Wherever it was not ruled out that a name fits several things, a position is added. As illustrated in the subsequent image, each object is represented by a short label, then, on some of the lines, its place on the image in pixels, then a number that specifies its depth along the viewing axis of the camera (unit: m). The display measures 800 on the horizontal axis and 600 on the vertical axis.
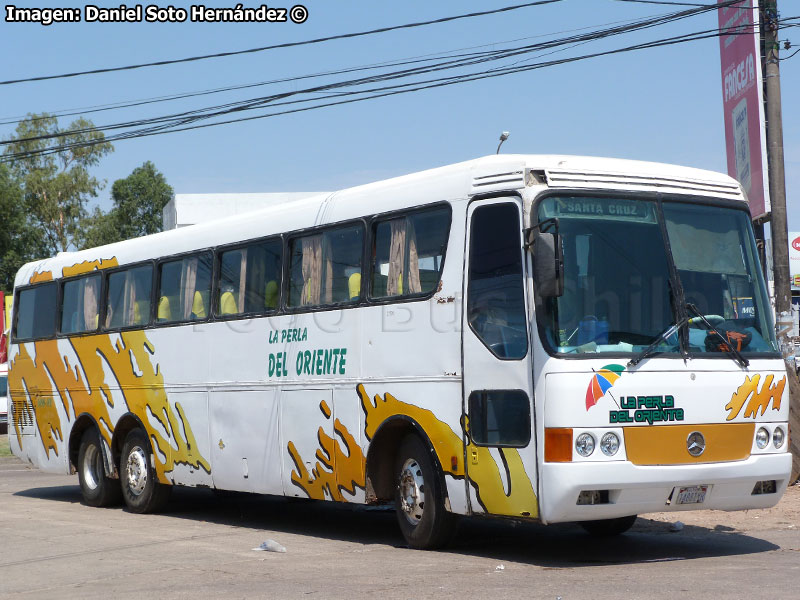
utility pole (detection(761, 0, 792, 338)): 18.34
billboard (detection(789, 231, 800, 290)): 74.81
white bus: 9.37
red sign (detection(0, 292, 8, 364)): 39.09
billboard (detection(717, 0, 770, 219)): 27.30
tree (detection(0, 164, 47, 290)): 63.97
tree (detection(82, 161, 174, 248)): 82.69
